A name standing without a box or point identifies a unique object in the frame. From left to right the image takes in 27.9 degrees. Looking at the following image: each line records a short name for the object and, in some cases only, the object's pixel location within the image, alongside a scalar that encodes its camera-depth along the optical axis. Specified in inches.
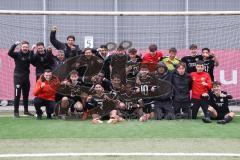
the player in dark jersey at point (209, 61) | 421.6
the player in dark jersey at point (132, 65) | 412.5
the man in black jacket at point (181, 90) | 408.2
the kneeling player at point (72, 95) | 405.1
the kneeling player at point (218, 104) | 393.7
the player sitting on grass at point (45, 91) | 400.8
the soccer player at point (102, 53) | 420.5
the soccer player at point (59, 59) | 415.8
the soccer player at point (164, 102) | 403.2
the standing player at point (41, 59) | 414.9
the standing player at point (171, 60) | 420.5
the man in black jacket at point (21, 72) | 416.3
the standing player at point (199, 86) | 401.1
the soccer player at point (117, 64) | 413.4
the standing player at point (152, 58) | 417.8
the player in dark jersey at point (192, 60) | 424.5
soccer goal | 514.3
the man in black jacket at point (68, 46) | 419.2
